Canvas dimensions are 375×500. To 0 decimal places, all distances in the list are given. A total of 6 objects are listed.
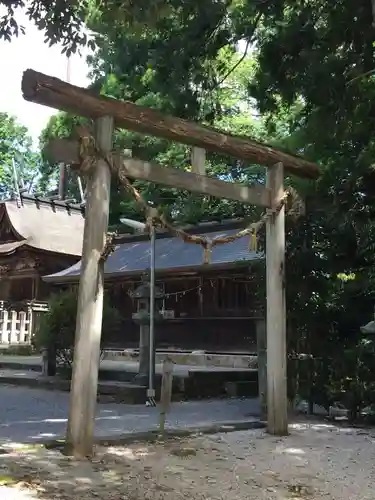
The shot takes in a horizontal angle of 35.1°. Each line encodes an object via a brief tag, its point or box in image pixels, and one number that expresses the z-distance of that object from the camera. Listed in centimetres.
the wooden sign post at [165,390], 622
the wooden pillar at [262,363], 820
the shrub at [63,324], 1157
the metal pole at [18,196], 2667
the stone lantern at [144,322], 1062
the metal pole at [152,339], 972
